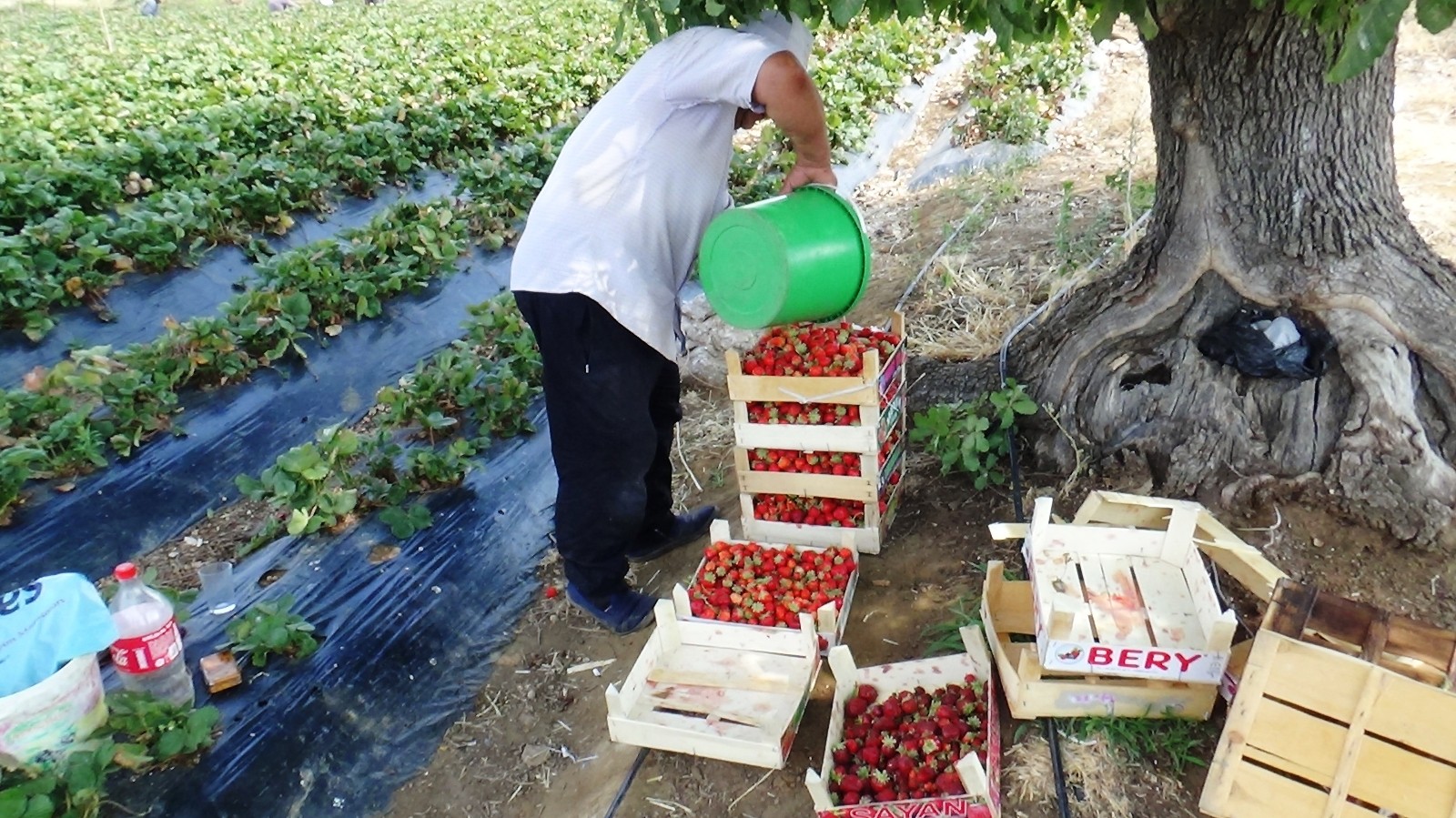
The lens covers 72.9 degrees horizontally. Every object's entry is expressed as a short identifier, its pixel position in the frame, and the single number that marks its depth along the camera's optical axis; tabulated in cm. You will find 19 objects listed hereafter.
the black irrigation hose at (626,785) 274
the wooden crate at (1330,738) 205
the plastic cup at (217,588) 338
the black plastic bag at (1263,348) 312
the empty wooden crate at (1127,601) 250
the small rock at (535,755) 299
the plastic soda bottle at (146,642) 288
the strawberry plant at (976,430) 365
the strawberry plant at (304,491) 369
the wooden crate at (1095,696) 258
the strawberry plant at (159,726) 271
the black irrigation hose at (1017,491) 248
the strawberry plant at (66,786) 242
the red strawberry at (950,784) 246
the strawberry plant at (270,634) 311
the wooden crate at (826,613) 304
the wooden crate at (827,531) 353
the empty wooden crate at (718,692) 274
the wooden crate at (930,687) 237
